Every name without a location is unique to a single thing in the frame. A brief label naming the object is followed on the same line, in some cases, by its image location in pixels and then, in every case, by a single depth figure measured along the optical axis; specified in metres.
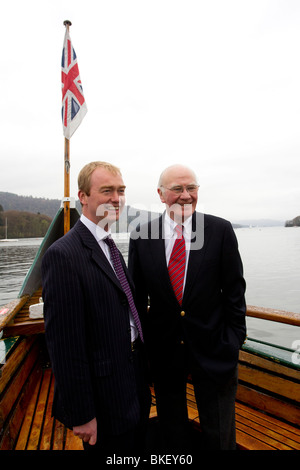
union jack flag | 4.21
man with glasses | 1.77
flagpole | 4.17
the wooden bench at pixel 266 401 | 2.31
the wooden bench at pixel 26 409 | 2.32
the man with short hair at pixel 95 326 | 1.27
